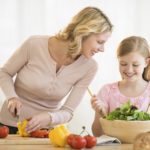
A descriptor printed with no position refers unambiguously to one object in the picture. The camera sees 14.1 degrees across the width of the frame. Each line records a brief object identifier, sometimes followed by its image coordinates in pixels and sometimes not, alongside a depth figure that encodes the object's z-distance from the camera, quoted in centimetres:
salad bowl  234
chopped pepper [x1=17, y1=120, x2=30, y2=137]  249
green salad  237
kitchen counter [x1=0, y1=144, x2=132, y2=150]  229
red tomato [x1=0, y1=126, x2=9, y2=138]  244
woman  266
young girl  277
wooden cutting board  238
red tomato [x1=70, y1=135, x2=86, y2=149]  225
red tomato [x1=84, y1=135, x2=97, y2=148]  229
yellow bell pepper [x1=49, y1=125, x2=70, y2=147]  231
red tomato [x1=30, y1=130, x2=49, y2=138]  252
